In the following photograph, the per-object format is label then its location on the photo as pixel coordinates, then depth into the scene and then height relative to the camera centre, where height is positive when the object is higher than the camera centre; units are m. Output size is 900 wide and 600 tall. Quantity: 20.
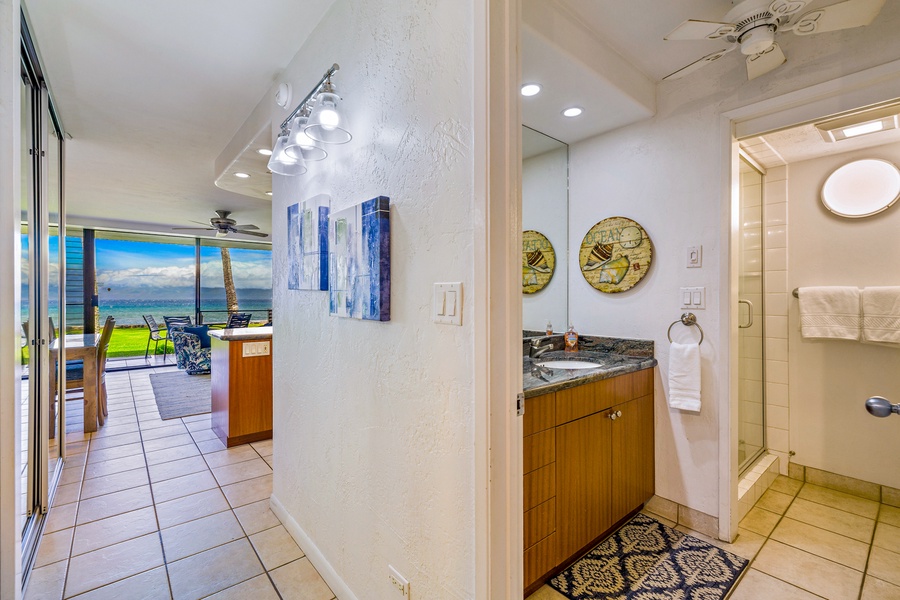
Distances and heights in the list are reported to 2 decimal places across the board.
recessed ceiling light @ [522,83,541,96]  1.90 +1.04
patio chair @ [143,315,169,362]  7.25 -0.55
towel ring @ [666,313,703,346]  2.07 -0.12
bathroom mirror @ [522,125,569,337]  2.64 +0.55
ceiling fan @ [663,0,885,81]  1.30 +0.98
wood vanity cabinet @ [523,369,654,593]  1.50 -0.75
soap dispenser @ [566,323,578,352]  2.51 -0.28
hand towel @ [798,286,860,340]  2.32 -0.10
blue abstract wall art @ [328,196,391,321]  1.34 +0.14
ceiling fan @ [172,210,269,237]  5.51 +1.08
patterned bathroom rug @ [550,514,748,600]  1.60 -1.21
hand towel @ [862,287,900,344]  2.16 -0.11
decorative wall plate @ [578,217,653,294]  2.30 +0.27
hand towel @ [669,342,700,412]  2.03 -0.42
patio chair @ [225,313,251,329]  6.47 -0.34
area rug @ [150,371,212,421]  4.28 -1.18
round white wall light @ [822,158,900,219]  2.27 +0.65
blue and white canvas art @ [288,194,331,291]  1.74 +0.27
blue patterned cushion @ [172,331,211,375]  5.91 -0.81
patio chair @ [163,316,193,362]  6.96 -0.43
